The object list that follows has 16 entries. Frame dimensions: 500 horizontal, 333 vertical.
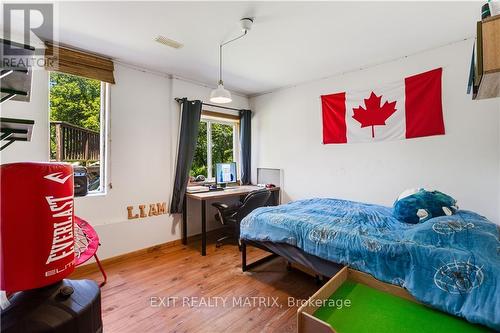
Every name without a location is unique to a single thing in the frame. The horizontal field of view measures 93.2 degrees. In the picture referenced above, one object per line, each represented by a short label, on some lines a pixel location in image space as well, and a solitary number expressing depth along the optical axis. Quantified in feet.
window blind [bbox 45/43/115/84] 8.12
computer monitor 12.55
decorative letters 10.03
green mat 4.08
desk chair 10.30
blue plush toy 6.57
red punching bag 2.49
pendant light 7.99
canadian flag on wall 8.58
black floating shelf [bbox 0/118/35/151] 2.96
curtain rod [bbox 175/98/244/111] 11.35
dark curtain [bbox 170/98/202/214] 11.15
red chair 6.79
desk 10.28
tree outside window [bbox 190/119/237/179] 13.20
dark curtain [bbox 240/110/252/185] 14.25
